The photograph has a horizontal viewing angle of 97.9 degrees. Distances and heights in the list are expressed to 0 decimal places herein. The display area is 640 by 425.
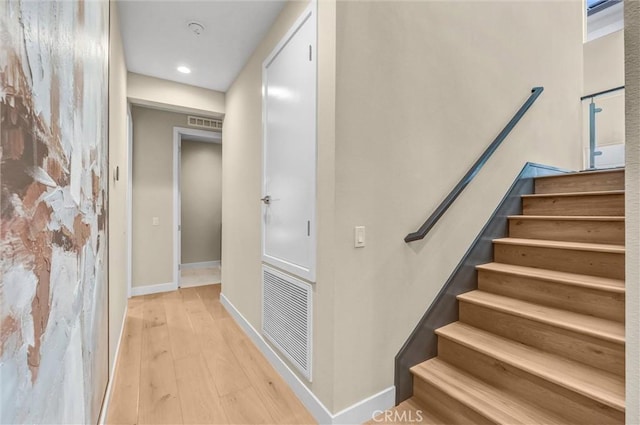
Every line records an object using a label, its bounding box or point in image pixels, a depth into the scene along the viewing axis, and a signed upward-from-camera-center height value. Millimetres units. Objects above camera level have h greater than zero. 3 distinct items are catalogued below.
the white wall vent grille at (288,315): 1844 -771
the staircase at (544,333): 1430 -741
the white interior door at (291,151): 1812 +459
